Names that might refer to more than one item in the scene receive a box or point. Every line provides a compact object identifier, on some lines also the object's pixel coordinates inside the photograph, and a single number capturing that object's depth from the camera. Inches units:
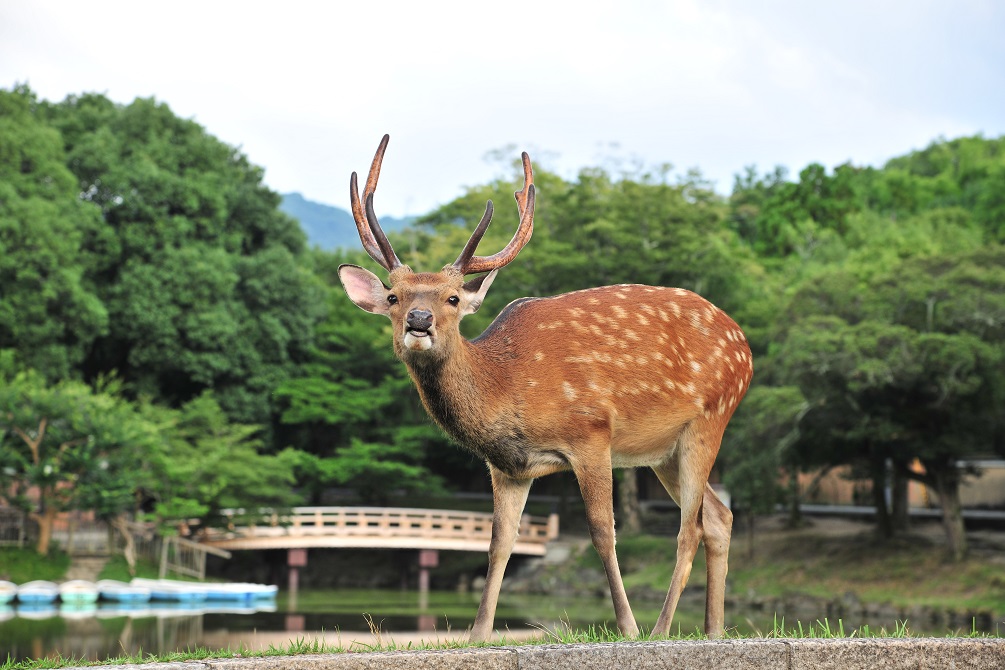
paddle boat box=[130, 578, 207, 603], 906.1
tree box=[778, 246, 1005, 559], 810.2
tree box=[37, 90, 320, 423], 1143.0
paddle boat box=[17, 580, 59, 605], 828.6
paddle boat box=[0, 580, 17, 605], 815.9
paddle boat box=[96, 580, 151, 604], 875.4
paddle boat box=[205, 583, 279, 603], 936.3
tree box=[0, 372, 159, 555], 884.0
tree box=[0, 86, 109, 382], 1013.2
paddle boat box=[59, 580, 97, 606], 846.5
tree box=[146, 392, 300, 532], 983.0
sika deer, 217.5
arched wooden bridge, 1112.8
